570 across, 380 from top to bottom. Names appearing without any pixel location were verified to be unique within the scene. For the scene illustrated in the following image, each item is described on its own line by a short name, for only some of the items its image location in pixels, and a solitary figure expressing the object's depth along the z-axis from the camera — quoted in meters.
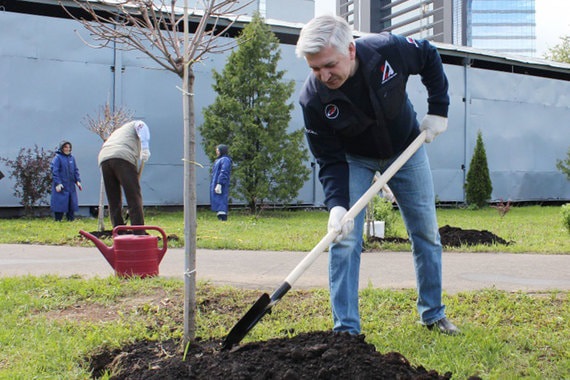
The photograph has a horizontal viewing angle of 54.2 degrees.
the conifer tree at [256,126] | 13.31
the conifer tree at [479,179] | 16.86
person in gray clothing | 6.65
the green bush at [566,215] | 8.77
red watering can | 4.83
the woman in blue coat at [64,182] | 11.26
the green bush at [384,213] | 8.23
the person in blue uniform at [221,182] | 11.97
